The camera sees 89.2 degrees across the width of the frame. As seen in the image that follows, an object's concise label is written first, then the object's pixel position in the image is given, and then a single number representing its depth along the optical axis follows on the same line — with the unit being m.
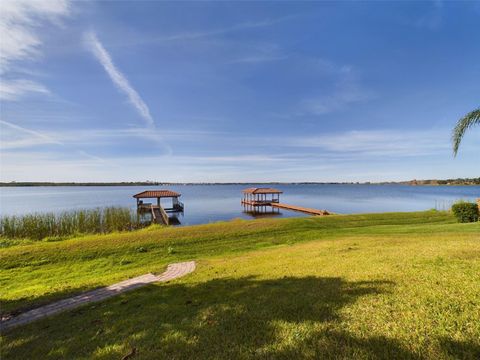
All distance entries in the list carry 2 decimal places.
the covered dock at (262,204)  45.16
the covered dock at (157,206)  33.03
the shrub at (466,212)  17.98
